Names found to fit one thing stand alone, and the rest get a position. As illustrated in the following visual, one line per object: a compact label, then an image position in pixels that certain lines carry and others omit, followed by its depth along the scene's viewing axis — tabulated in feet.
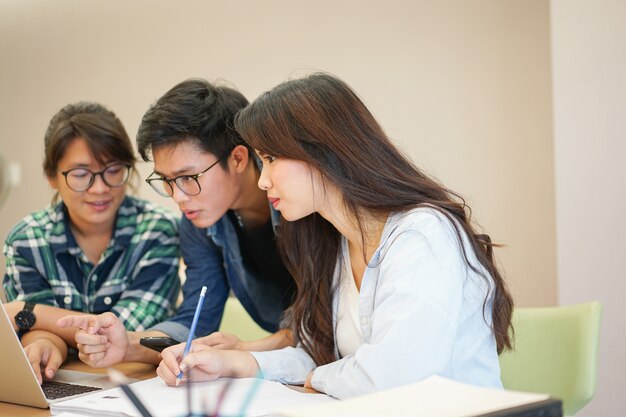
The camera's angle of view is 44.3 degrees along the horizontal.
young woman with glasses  6.70
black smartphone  5.06
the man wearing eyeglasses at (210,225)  5.57
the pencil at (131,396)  2.24
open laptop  4.17
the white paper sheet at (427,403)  2.61
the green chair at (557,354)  5.82
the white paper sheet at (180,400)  3.77
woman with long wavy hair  3.94
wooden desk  4.21
